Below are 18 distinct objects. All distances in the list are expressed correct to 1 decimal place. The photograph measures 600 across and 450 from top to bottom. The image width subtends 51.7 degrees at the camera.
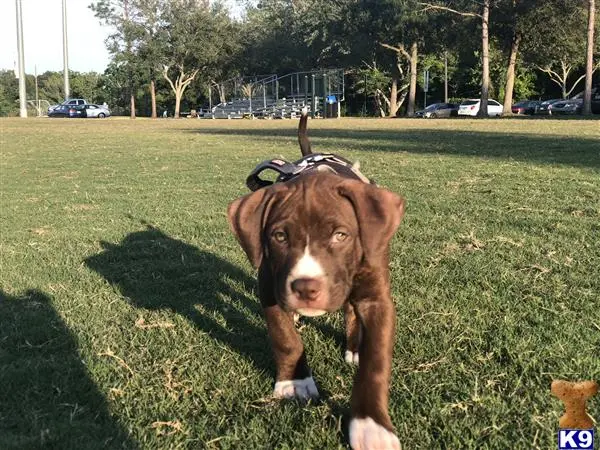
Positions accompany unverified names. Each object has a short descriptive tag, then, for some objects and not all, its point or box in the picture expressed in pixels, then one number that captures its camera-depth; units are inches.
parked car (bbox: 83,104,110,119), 2331.4
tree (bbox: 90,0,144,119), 2362.2
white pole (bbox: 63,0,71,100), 2340.1
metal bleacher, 1968.5
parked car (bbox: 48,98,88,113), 2378.2
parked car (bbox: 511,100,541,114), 2126.0
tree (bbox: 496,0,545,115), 1657.2
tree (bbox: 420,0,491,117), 1553.9
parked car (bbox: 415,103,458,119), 2107.5
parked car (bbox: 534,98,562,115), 1985.7
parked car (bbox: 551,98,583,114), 1870.1
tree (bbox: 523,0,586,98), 1620.3
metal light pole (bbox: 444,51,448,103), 2481.8
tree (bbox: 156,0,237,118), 2383.1
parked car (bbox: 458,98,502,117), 2057.1
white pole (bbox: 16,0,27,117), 1840.6
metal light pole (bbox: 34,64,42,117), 2910.9
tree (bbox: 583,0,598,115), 1385.3
